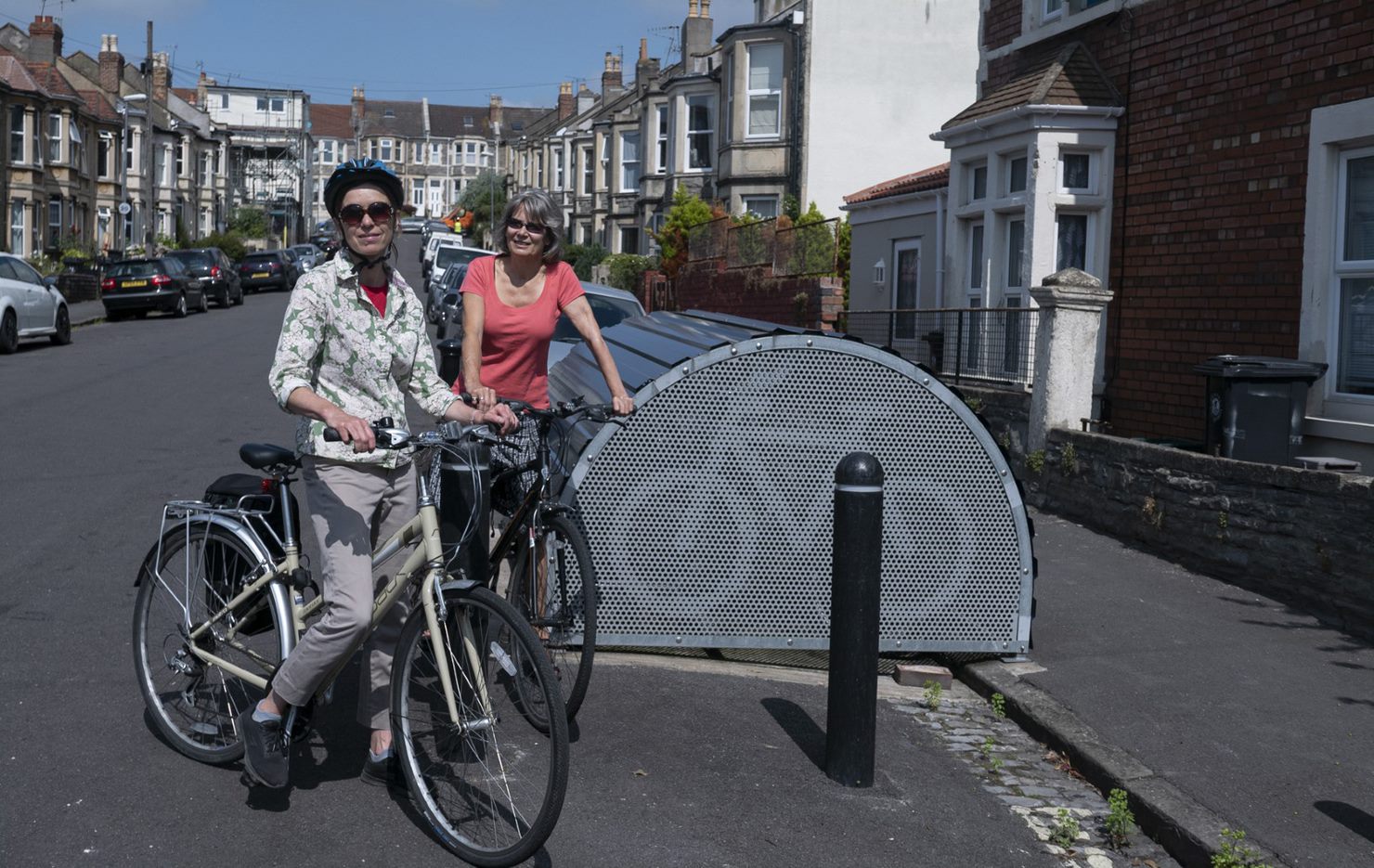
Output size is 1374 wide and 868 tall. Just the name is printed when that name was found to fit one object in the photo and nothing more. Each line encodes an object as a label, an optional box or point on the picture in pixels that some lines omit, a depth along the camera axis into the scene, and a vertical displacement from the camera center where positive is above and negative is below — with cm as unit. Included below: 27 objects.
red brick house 991 +133
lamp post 4732 +491
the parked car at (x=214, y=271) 3912 +99
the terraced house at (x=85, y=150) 4959 +655
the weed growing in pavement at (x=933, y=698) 630 -170
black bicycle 519 -100
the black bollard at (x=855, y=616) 500 -108
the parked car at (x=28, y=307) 2239 -11
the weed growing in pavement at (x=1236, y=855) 435 -165
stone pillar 1095 -15
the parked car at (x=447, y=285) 2662 +56
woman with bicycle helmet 429 -31
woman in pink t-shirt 575 +4
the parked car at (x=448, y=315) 2070 -3
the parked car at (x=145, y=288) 3350 +39
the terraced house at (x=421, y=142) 13412 +1662
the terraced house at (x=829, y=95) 3356 +569
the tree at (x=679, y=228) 3372 +225
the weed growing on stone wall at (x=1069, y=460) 1080 -102
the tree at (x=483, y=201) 9212 +783
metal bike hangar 646 -84
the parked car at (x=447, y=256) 3377 +143
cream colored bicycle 406 -113
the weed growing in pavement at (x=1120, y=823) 475 -171
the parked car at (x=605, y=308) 1315 +9
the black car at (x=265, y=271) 5047 +132
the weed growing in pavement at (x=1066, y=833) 471 -174
